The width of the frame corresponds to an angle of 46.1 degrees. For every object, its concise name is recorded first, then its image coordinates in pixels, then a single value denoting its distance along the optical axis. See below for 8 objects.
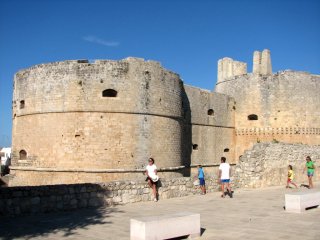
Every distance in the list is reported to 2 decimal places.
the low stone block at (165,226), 5.01
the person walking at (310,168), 12.50
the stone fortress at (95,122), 14.21
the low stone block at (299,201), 7.60
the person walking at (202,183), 10.48
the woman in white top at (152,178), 8.99
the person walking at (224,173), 10.30
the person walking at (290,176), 12.70
